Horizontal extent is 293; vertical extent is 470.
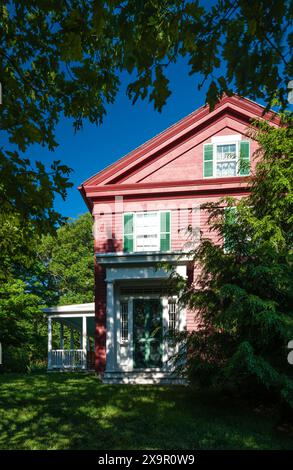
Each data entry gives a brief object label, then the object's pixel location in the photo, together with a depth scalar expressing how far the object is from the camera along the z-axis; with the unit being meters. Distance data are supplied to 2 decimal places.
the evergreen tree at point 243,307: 8.91
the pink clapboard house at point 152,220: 16.06
